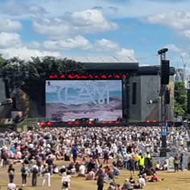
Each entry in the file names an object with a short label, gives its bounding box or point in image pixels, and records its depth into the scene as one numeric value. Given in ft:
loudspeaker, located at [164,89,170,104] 151.68
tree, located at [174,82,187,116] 365.88
